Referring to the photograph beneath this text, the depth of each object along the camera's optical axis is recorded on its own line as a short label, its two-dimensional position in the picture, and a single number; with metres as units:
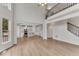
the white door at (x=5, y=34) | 2.75
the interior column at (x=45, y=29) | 5.46
